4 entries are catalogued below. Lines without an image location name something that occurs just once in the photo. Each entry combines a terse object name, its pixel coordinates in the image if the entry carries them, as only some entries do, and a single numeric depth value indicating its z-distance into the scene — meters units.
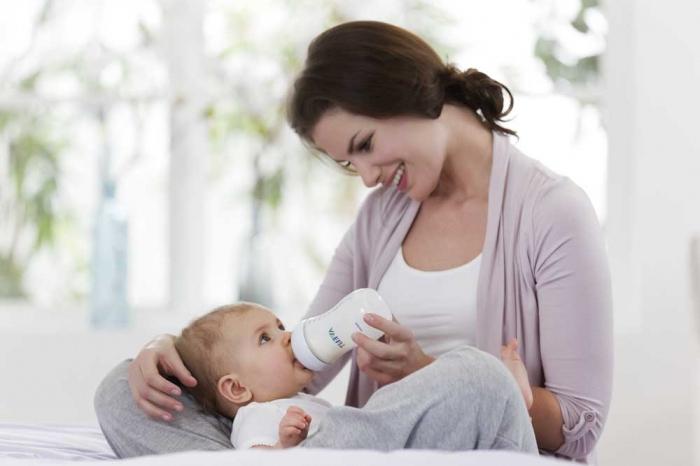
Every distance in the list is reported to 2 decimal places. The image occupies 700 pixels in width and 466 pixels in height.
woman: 3.48
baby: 3.44
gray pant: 3.11
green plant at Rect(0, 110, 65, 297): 4.63
